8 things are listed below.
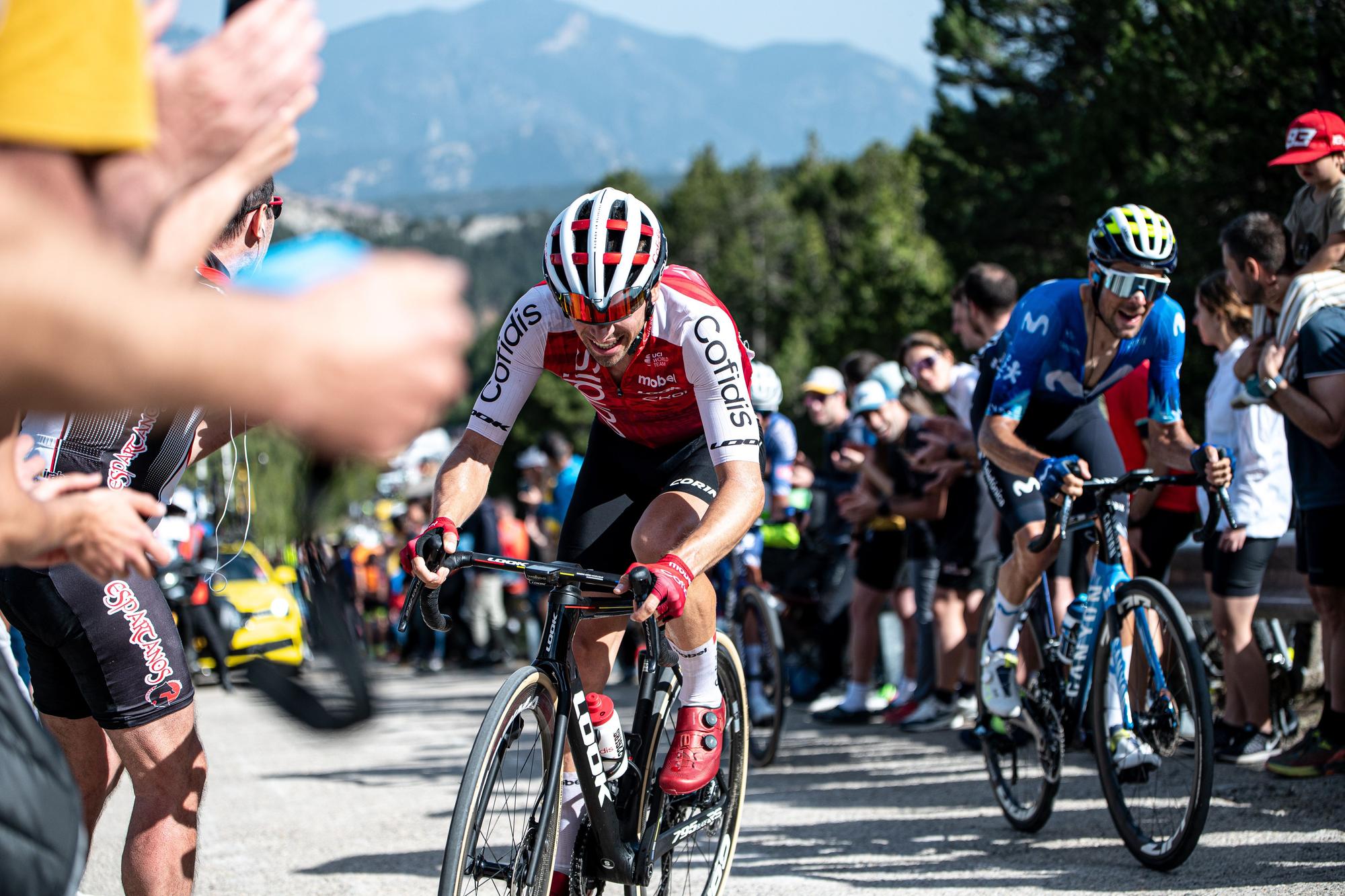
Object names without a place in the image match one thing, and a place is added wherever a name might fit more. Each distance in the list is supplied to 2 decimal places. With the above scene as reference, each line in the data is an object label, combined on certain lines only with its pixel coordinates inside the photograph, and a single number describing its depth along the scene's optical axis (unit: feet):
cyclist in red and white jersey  12.63
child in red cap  18.95
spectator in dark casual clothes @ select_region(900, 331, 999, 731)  26.78
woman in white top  20.95
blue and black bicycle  15.25
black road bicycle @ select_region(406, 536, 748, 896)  11.30
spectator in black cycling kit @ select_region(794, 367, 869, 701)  32.83
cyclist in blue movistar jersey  17.84
